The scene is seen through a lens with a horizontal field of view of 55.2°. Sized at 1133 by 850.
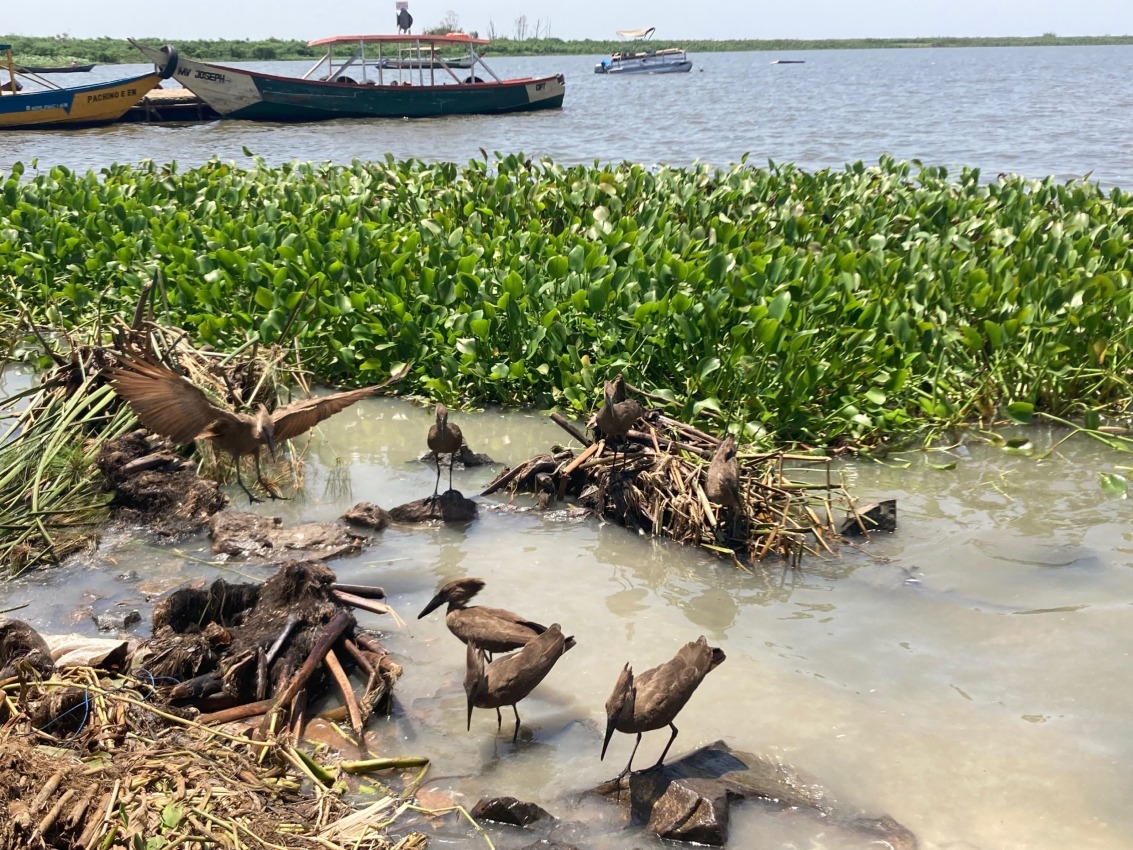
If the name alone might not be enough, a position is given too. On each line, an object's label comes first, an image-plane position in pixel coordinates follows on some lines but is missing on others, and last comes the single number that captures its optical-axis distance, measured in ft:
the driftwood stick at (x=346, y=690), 9.77
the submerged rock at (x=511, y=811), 8.64
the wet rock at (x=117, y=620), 11.73
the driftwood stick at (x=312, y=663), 9.74
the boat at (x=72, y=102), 82.84
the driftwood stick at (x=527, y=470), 15.38
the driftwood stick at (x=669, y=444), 14.25
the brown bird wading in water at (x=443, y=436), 14.52
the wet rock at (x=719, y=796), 8.48
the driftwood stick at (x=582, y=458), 14.92
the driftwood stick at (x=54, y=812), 7.43
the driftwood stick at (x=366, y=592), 11.93
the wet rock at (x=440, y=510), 14.55
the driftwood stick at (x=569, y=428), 14.58
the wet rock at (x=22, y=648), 9.63
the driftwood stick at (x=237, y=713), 9.80
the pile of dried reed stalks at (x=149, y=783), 7.61
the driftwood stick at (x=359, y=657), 10.41
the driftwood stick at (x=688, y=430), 14.40
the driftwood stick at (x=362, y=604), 11.44
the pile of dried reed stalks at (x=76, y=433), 13.66
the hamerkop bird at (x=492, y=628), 9.96
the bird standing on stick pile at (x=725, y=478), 12.76
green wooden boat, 87.71
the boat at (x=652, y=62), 191.83
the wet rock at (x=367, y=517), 14.48
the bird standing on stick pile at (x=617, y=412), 13.60
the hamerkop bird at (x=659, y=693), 8.57
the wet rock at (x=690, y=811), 8.42
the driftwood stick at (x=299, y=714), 9.68
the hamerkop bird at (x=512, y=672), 9.12
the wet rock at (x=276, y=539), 13.71
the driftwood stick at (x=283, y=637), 10.44
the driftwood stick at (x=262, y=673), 10.16
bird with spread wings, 11.47
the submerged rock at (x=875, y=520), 14.10
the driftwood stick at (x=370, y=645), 10.94
